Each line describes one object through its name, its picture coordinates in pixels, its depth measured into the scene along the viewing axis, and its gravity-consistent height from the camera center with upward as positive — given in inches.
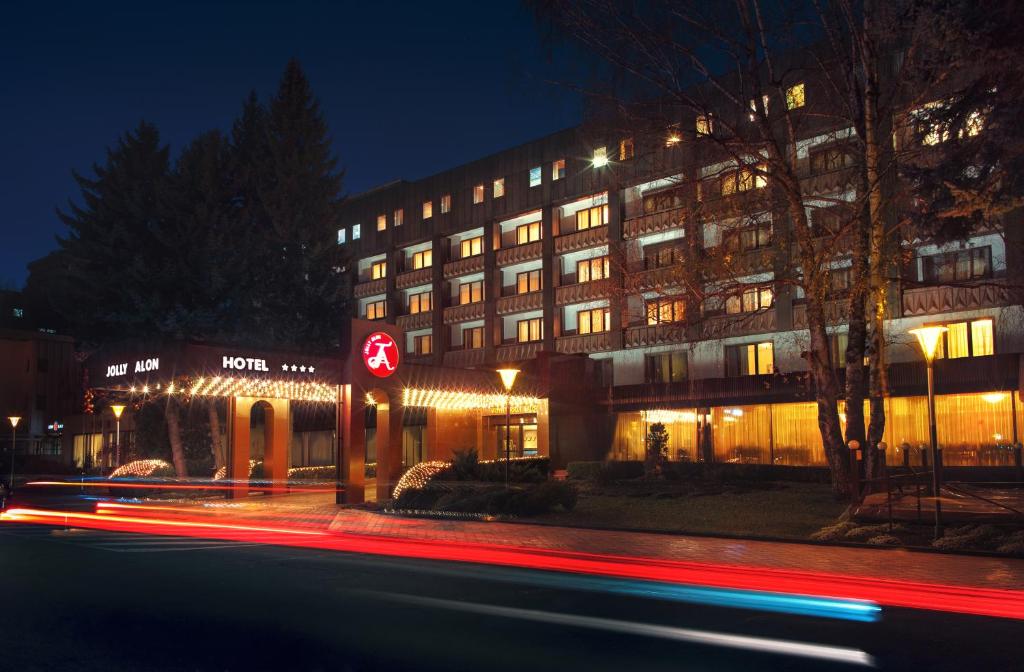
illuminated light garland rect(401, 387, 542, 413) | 1342.3 +28.6
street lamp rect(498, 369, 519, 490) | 944.9 +44.8
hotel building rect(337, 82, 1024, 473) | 855.7 +194.7
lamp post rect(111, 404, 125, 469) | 1448.1 +25.0
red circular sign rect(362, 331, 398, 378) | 1075.7 +81.6
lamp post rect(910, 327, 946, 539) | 607.2 +12.1
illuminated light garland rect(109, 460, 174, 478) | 1365.7 -72.7
